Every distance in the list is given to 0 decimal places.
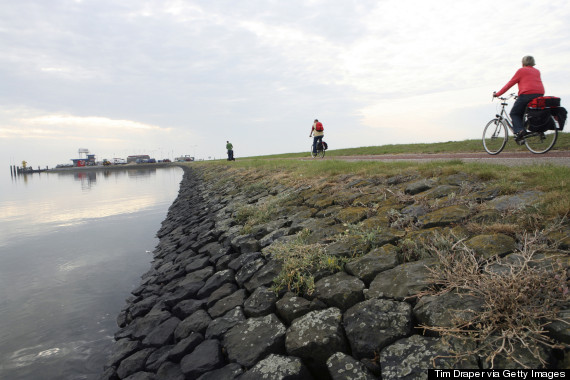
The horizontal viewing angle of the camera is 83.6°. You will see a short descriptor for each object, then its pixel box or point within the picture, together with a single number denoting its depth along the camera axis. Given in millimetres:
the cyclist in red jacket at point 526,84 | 8188
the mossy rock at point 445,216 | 4133
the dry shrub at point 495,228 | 3463
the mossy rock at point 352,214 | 5281
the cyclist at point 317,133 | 19094
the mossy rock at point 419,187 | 5730
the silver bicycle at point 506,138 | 8422
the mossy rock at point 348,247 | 4203
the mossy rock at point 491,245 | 3168
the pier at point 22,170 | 110488
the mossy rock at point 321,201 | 6637
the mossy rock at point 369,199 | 5855
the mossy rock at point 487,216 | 3887
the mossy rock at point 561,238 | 3014
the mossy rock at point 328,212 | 6032
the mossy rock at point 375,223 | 4699
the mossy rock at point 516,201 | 3930
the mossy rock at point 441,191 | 5164
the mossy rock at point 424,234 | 3826
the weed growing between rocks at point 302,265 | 3990
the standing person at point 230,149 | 37316
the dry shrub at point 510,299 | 2191
